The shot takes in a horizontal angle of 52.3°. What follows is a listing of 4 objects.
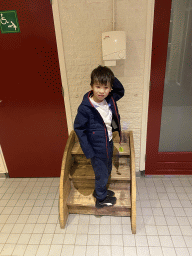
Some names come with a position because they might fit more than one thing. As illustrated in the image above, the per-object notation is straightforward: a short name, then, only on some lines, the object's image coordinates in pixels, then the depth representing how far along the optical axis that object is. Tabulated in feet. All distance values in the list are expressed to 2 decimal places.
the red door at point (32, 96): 6.94
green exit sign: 6.86
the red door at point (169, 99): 6.82
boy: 5.56
